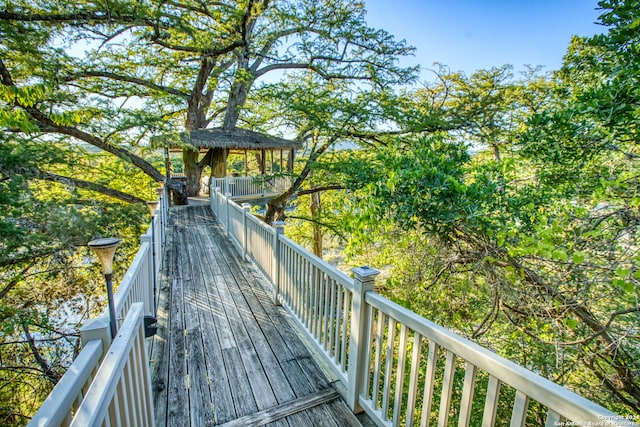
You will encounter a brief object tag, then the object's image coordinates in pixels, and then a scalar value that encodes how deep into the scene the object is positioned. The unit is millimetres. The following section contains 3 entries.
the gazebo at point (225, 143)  12820
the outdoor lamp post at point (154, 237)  4014
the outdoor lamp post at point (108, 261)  1581
